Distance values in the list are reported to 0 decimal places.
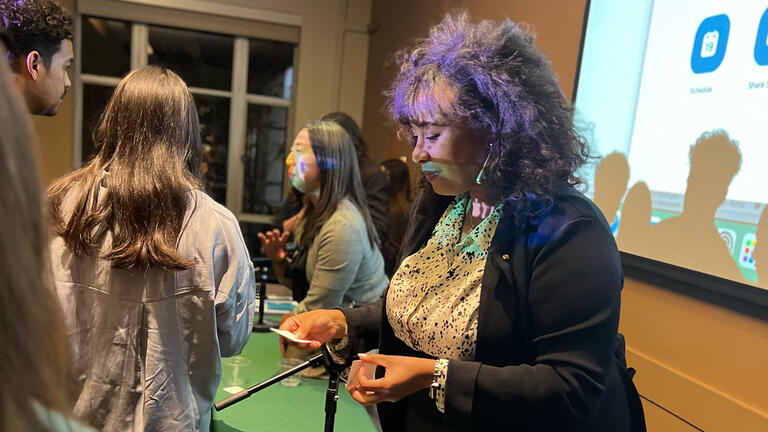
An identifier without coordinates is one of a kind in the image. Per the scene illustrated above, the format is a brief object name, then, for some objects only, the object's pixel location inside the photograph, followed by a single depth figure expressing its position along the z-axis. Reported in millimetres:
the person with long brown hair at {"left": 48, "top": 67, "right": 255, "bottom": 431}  1155
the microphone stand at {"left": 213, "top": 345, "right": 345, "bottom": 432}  1109
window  5410
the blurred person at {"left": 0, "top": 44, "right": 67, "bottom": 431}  358
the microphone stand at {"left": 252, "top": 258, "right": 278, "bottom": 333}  2428
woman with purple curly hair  810
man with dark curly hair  1244
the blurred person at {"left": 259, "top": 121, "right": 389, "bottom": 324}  2037
